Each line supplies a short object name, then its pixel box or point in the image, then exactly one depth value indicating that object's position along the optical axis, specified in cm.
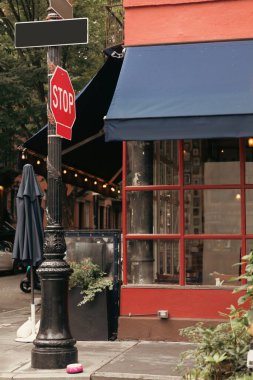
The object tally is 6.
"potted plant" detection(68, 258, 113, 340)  950
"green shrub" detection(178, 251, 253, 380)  577
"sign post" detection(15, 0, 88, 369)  745
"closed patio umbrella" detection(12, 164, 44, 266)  1002
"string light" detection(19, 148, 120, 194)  1186
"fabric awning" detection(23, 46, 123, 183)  1052
